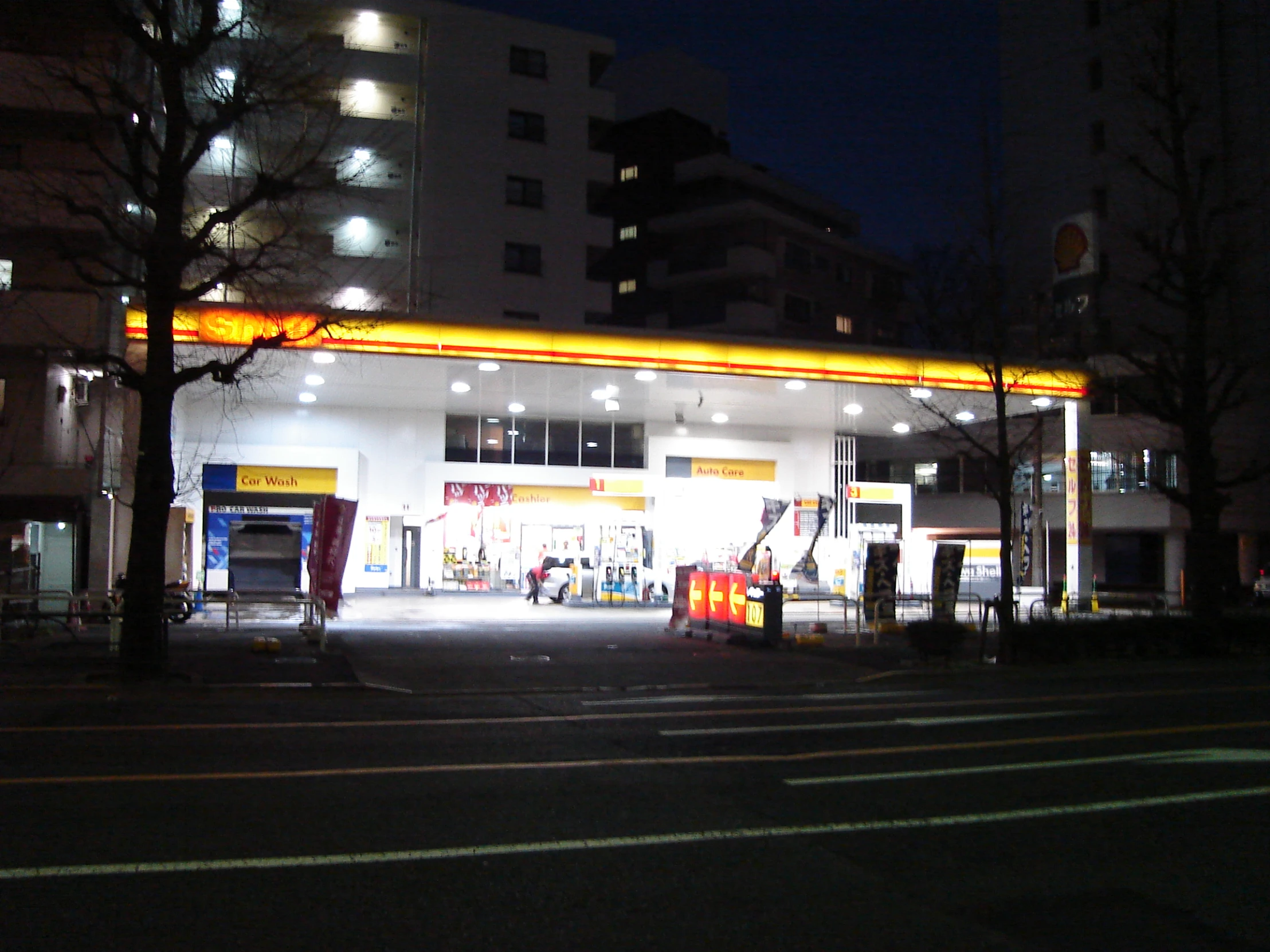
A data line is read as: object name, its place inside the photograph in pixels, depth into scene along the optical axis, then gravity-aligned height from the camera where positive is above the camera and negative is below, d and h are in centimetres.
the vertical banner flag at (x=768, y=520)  2584 +67
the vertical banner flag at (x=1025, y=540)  3225 +30
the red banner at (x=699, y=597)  2148 -107
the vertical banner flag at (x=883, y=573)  2344 -59
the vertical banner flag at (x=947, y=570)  2306 -50
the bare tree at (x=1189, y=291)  1995 +506
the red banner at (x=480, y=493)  3334 +158
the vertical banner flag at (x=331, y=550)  1916 -16
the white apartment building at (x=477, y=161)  3794 +1473
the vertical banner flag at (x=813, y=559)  2967 -41
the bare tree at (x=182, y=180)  1312 +466
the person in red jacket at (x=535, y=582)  2992 -112
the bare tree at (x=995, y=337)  1759 +397
